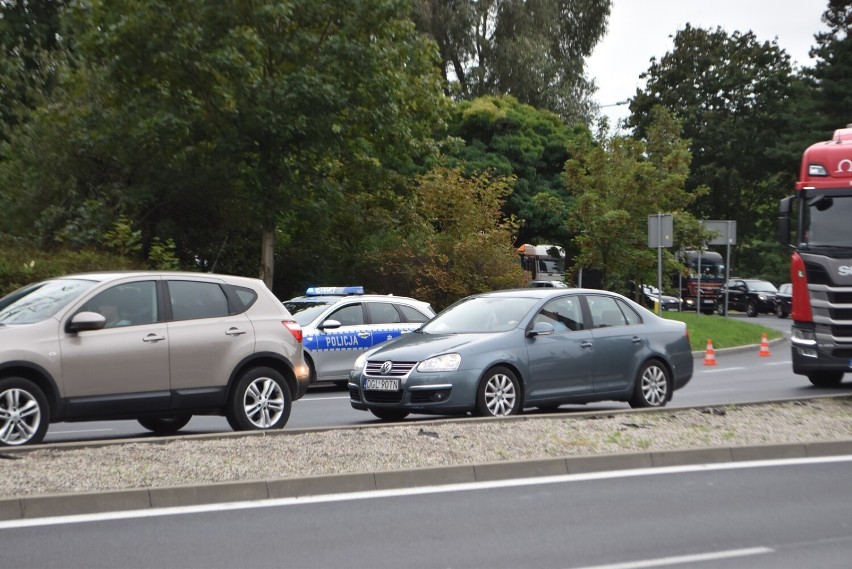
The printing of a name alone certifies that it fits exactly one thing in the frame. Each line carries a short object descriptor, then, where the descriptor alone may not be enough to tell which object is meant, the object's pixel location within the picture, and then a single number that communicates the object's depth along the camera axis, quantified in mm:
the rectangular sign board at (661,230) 29336
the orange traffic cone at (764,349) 28500
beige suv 10891
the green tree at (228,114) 25125
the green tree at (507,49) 44188
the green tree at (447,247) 29219
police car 19359
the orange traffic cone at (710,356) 26439
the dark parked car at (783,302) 52344
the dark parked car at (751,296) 54688
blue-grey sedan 13062
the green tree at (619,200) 34906
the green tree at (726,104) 63594
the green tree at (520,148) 45500
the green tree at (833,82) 55781
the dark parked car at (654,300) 54156
